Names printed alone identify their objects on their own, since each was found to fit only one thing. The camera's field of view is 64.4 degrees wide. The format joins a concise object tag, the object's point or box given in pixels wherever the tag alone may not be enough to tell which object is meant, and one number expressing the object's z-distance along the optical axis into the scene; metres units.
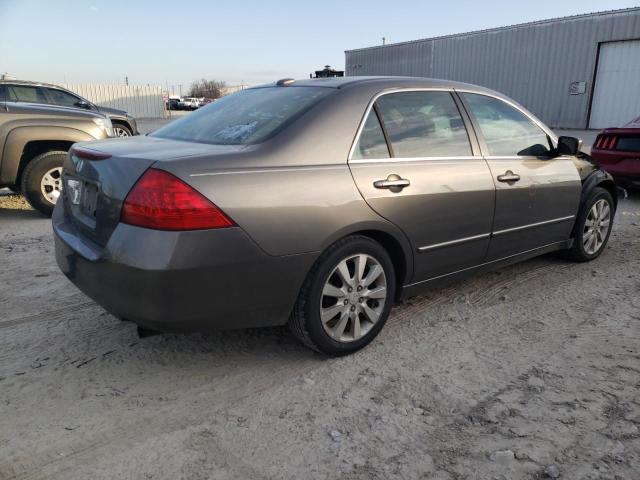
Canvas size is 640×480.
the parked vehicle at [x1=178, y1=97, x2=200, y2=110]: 52.05
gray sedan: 2.30
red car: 7.12
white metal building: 19.81
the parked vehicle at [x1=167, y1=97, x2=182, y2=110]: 51.67
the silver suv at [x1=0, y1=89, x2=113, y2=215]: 5.78
